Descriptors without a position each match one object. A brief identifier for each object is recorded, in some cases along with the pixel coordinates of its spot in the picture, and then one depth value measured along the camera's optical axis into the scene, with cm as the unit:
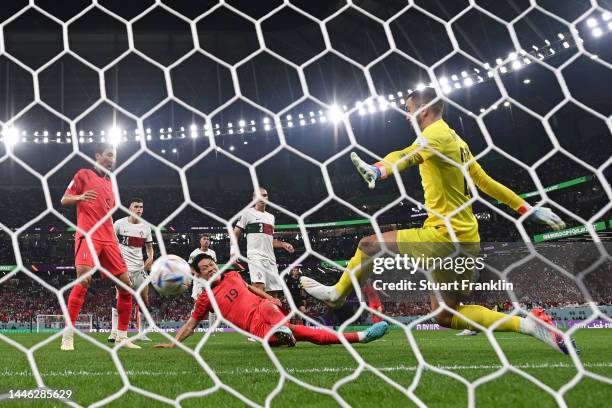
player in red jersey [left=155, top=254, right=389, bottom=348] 396
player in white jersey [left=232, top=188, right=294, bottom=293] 637
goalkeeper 288
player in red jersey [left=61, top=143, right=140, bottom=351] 412
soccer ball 265
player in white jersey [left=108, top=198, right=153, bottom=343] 641
